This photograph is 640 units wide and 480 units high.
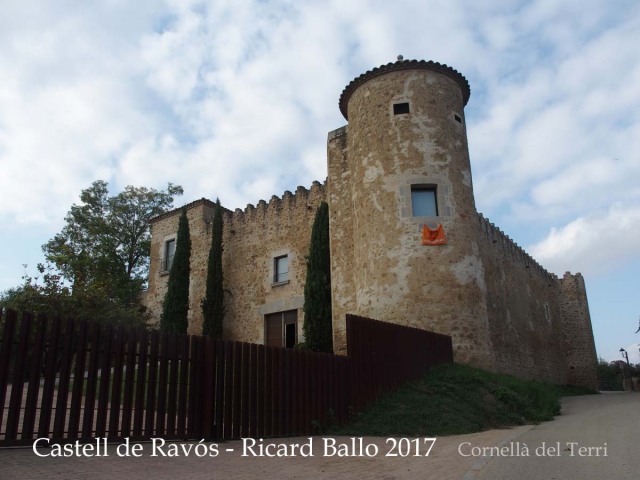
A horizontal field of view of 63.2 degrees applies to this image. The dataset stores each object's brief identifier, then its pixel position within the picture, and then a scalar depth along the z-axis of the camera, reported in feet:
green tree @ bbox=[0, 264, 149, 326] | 58.70
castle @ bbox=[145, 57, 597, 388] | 47.32
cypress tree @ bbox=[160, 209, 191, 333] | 68.55
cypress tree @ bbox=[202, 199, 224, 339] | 67.41
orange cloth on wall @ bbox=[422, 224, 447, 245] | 48.03
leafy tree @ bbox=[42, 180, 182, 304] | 95.35
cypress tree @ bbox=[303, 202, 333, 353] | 54.70
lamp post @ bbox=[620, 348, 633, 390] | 106.18
